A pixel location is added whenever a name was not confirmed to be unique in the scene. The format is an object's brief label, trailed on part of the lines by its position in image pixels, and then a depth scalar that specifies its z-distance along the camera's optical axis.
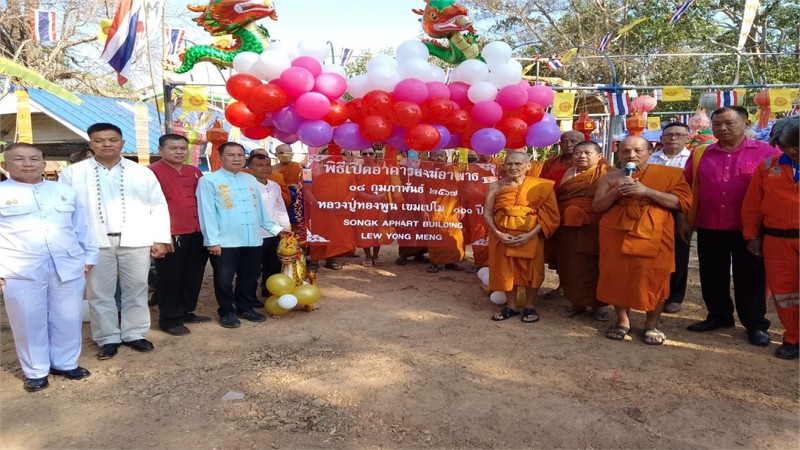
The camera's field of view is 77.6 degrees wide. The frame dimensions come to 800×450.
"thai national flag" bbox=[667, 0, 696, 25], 11.30
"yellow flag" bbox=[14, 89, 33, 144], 5.41
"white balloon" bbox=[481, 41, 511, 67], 4.68
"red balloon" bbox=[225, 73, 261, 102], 4.44
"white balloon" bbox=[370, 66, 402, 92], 4.52
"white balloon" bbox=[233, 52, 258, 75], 4.56
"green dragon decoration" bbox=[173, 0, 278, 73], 4.69
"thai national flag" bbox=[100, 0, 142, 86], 4.75
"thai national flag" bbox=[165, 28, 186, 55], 11.34
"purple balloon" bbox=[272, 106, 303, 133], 4.61
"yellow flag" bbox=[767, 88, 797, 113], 6.88
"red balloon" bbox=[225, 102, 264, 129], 4.65
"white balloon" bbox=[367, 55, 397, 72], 4.61
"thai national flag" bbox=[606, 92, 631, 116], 6.38
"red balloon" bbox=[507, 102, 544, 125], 4.72
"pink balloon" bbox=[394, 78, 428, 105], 4.46
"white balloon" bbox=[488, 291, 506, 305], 4.70
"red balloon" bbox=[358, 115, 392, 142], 4.50
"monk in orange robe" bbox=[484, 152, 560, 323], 4.12
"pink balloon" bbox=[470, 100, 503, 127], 4.58
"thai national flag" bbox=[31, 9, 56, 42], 10.27
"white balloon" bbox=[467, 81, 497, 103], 4.58
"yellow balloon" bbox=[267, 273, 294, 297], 4.28
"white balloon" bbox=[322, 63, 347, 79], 4.64
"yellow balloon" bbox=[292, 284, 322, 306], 4.37
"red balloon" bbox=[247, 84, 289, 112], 4.34
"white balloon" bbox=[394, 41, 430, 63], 4.71
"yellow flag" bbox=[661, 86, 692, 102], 6.82
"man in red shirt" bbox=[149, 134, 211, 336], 3.92
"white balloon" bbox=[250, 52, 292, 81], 4.41
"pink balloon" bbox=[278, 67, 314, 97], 4.36
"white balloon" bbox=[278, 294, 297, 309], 4.23
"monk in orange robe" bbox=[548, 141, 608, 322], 4.11
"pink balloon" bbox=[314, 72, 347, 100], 4.50
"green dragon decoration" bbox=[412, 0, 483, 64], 4.67
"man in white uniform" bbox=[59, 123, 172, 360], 3.31
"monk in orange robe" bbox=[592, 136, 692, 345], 3.51
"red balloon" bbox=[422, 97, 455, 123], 4.53
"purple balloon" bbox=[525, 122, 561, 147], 4.73
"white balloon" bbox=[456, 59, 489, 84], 4.62
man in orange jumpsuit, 3.23
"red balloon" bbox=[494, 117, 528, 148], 4.70
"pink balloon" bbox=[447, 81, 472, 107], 4.74
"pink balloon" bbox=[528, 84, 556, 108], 4.79
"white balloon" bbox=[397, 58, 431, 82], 4.55
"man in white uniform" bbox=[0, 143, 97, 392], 2.84
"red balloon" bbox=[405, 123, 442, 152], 4.53
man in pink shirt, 3.67
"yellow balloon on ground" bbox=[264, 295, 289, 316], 4.36
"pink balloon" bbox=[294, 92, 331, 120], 4.43
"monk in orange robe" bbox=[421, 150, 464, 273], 5.06
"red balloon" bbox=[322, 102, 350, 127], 4.64
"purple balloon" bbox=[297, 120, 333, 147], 4.56
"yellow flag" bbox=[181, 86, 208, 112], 6.09
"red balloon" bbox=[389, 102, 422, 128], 4.42
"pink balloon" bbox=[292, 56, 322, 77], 4.50
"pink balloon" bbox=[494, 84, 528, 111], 4.64
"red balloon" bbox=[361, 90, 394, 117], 4.49
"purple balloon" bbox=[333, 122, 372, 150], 4.72
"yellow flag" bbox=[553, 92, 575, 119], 6.79
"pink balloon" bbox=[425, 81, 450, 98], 4.57
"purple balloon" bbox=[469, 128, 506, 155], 4.64
